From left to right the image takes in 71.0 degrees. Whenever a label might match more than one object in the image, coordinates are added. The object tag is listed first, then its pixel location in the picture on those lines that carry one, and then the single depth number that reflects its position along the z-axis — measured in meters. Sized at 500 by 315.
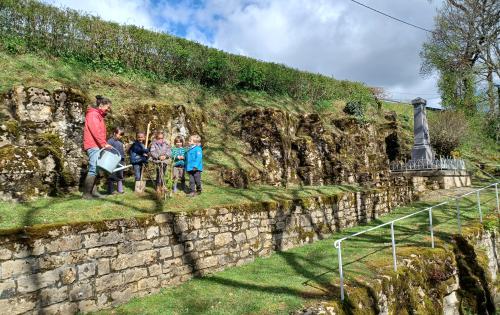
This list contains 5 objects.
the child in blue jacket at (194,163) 7.99
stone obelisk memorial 17.93
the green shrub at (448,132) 21.20
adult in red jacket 6.51
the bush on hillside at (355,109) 20.16
